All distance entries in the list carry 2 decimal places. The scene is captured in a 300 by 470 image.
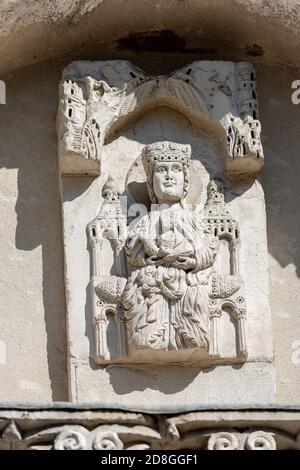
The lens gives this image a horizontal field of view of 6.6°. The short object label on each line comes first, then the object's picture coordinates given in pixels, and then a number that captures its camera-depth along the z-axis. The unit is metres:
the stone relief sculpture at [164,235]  11.20
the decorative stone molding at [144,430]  10.45
